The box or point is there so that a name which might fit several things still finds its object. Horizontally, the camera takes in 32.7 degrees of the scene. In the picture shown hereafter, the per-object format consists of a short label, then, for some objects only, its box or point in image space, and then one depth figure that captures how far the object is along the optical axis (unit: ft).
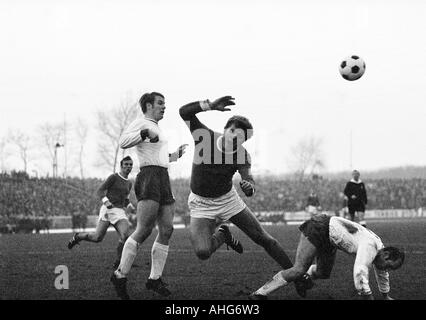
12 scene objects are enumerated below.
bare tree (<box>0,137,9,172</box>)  215.86
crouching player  25.41
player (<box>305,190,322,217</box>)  125.70
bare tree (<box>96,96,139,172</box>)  174.19
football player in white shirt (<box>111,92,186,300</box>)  29.43
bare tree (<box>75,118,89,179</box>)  194.67
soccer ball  45.80
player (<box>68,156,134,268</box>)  45.29
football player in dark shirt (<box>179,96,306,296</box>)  30.12
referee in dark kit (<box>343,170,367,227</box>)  82.64
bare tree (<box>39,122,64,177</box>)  206.49
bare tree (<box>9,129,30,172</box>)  218.18
